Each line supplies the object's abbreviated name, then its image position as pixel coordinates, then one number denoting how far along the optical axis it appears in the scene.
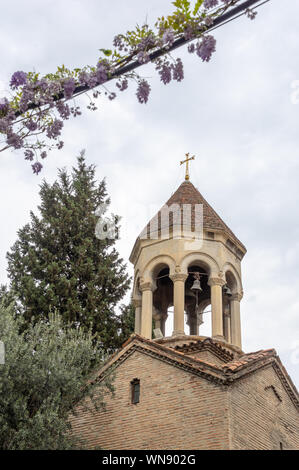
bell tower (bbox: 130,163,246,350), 17.30
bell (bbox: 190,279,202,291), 16.94
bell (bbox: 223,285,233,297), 18.34
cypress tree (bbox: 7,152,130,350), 19.58
